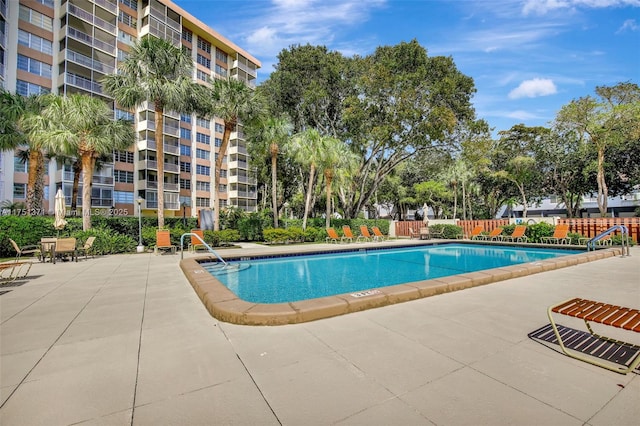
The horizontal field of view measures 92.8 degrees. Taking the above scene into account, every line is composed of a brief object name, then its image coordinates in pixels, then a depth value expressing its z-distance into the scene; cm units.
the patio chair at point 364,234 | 2089
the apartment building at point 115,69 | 2619
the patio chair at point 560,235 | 1556
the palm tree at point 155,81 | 1516
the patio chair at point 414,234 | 2237
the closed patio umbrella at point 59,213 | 1175
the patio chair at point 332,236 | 1952
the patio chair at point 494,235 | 1819
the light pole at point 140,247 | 1399
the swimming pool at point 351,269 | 755
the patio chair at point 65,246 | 1016
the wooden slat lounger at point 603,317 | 270
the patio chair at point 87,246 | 1116
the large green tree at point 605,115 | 2288
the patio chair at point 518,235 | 1723
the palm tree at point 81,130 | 1380
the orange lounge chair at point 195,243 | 1419
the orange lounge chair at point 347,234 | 1967
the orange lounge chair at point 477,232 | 1925
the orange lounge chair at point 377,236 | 2147
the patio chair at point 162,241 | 1326
